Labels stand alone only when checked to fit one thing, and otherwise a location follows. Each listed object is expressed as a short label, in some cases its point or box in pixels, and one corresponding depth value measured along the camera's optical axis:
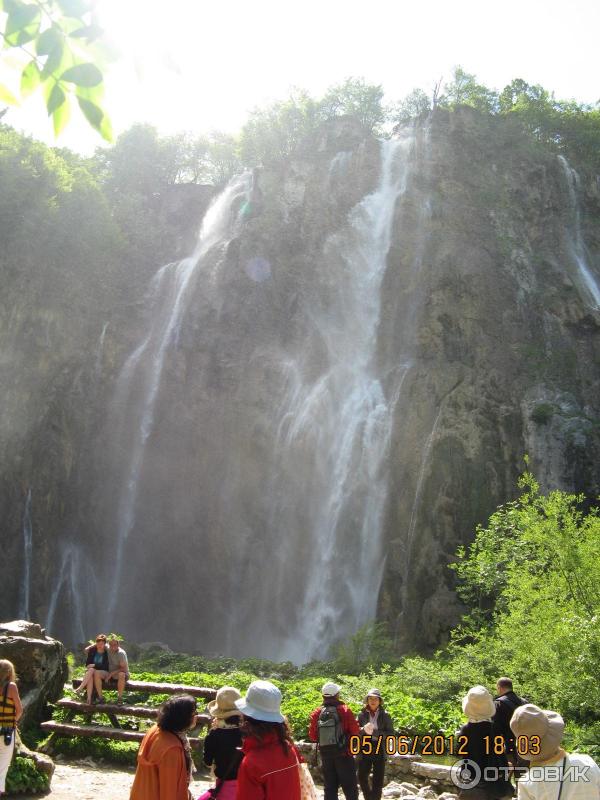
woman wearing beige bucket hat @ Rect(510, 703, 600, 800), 3.80
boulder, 11.45
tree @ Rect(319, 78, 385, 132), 49.56
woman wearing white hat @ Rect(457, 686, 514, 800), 5.79
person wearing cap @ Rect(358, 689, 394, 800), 8.58
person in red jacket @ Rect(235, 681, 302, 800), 3.88
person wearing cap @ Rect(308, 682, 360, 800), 7.46
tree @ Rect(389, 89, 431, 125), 51.91
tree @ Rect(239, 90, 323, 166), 43.88
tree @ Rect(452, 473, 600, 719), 10.93
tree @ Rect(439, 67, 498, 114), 44.42
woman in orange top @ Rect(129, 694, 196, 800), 4.46
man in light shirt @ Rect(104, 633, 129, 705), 11.72
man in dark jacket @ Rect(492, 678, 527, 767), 6.69
